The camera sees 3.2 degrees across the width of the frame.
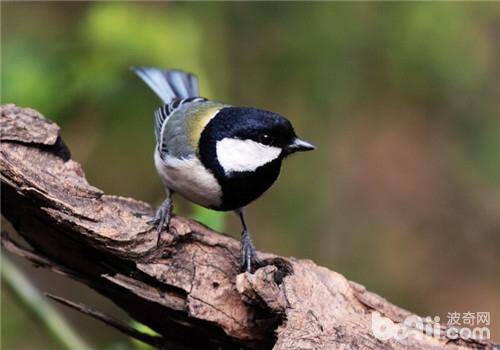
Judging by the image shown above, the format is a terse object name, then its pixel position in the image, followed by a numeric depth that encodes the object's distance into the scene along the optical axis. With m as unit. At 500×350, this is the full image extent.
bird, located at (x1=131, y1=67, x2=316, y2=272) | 2.17
